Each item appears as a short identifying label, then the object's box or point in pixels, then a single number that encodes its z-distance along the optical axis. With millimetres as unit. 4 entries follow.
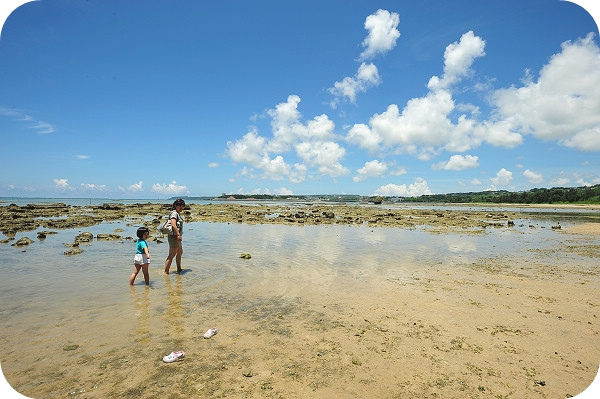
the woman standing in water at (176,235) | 11234
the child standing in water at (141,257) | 9727
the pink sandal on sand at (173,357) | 5273
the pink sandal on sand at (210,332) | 6248
